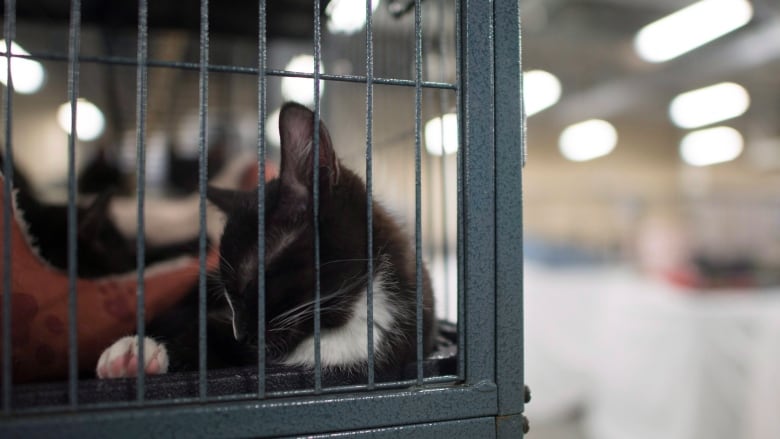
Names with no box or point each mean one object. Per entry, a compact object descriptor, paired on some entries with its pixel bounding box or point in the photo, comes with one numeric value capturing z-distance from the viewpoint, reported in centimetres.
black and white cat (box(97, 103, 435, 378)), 64
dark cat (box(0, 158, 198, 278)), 81
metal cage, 50
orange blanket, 60
